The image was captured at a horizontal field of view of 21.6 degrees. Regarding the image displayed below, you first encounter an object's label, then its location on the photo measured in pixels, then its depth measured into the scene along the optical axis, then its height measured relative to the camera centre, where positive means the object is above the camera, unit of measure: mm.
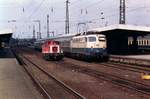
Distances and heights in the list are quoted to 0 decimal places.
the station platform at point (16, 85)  16531 -2247
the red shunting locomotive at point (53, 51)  48062 -1157
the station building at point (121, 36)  51438 +838
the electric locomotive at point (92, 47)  41406 -590
